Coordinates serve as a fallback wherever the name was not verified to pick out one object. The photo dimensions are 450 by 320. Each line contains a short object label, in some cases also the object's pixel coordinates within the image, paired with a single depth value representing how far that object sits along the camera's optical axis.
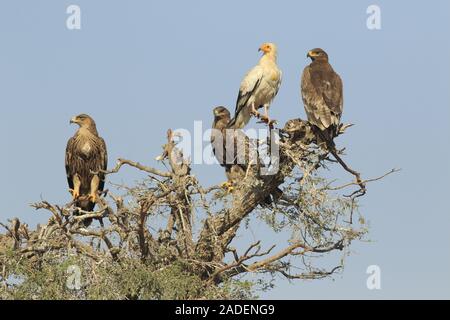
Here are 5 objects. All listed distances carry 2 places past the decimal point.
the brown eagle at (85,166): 14.15
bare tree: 11.42
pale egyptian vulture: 14.30
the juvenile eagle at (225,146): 14.42
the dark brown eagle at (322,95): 12.59
